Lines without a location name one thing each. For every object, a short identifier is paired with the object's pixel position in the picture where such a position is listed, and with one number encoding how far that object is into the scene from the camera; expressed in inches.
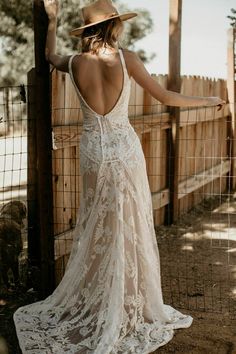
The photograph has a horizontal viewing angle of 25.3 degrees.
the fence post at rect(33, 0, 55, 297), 164.2
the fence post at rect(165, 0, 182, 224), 255.4
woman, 134.9
